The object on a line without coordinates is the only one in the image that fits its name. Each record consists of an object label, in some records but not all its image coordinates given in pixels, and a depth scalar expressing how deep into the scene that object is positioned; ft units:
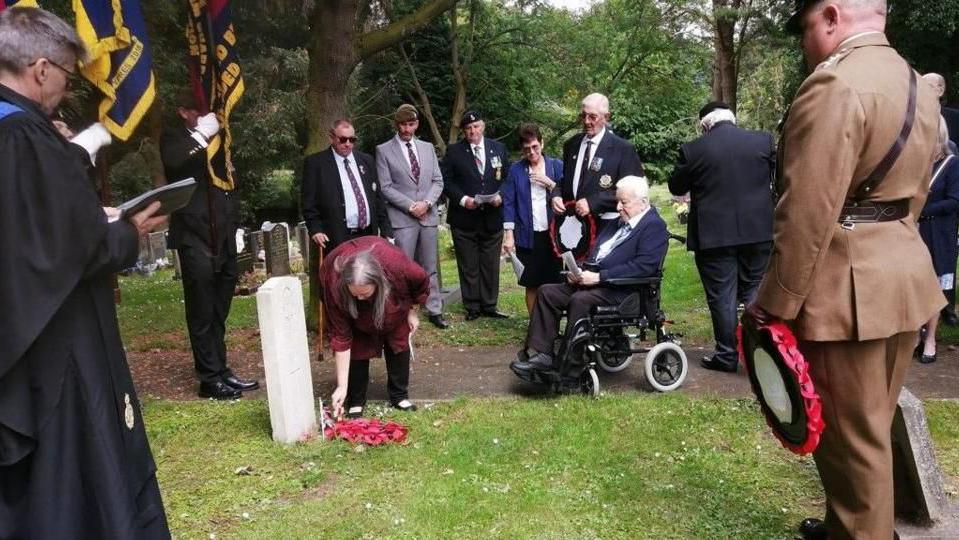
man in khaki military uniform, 8.71
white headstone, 14.96
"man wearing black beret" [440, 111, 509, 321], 26.32
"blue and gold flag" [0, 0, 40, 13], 14.93
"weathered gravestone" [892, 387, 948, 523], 10.73
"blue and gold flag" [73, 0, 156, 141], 17.19
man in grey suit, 24.98
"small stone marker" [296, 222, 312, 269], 54.75
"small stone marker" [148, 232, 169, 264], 62.28
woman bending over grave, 15.35
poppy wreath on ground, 15.35
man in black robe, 7.86
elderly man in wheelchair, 17.47
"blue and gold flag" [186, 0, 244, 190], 19.10
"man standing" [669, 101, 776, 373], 18.54
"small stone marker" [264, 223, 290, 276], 48.03
